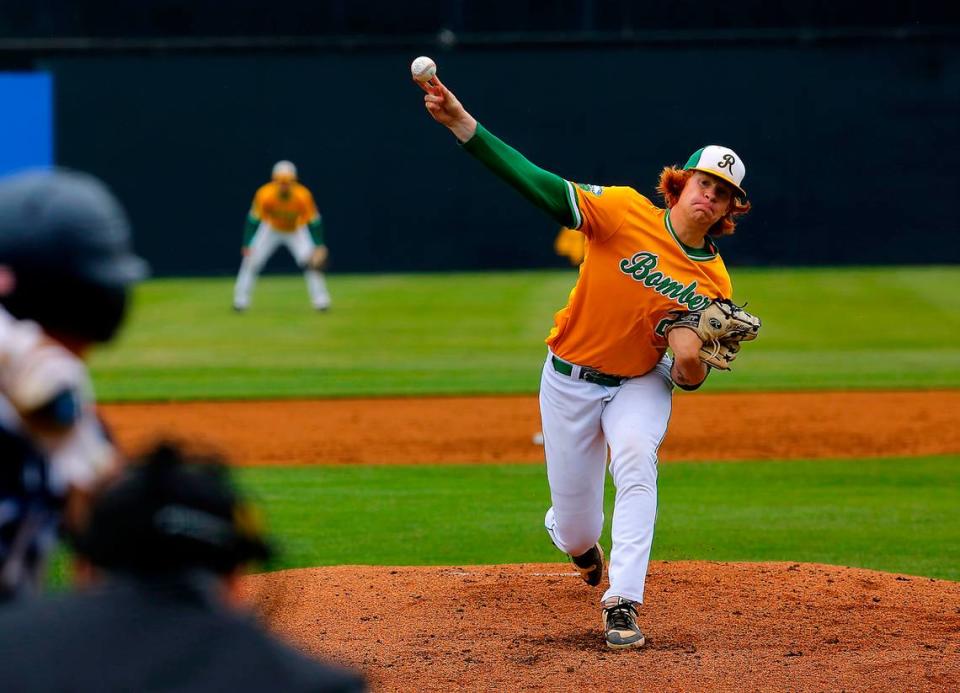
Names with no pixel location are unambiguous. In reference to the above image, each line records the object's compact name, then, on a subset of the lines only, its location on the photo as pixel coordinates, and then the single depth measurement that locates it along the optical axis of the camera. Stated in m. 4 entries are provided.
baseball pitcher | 32.31
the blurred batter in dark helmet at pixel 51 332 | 19.31
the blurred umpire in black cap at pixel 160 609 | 15.92
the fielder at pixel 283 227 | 63.89
